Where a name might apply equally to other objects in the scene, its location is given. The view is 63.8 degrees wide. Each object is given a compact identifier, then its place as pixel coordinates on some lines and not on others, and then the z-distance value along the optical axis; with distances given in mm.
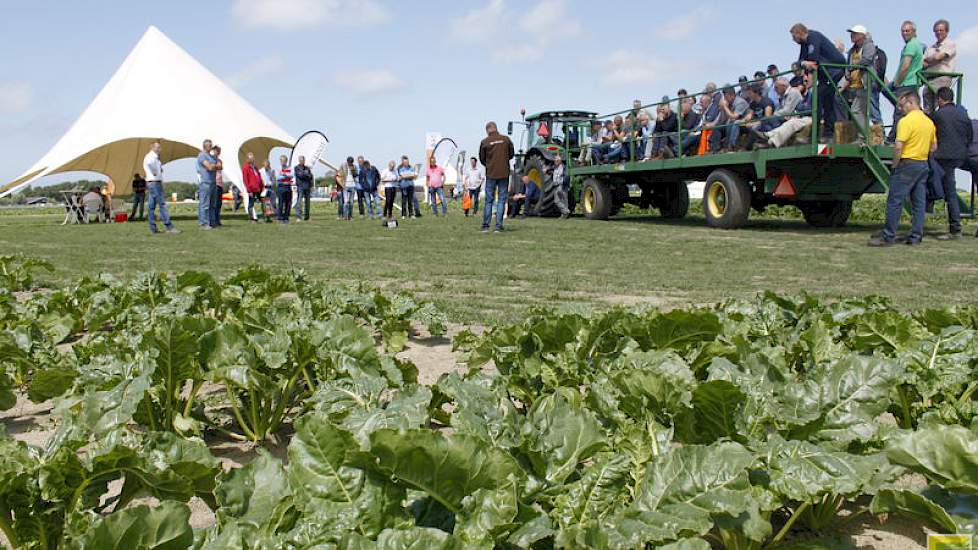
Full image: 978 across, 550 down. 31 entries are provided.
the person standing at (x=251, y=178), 20609
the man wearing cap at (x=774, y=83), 12758
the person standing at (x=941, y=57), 11898
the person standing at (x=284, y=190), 20234
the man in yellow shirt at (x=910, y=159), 9523
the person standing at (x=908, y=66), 11618
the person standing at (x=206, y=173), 17234
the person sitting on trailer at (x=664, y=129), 15742
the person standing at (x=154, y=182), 15414
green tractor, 20328
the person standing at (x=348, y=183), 24031
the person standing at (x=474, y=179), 25188
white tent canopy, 22953
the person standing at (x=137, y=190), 25031
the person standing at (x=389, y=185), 21734
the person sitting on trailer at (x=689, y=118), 15180
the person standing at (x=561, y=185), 19875
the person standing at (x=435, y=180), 25375
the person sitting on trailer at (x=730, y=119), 13609
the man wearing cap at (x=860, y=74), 11922
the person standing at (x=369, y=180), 24281
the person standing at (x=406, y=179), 23372
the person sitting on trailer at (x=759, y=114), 12848
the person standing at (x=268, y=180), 22656
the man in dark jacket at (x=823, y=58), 12031
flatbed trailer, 11914
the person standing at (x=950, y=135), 10844
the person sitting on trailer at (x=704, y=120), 14398
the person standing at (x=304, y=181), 22094
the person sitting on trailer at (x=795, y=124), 12141
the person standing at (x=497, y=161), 13664
